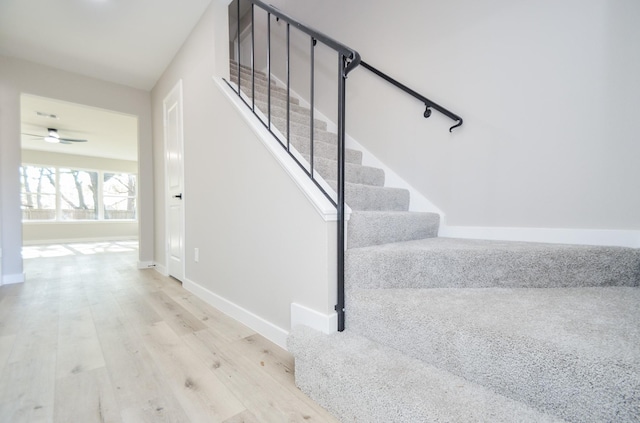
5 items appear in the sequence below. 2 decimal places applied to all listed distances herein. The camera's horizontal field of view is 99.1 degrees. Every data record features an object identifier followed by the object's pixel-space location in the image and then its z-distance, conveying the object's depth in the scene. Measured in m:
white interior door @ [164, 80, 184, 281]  2.77
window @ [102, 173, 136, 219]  8.06
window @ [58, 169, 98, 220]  7.32
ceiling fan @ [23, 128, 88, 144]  4.96
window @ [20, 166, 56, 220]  6.91
